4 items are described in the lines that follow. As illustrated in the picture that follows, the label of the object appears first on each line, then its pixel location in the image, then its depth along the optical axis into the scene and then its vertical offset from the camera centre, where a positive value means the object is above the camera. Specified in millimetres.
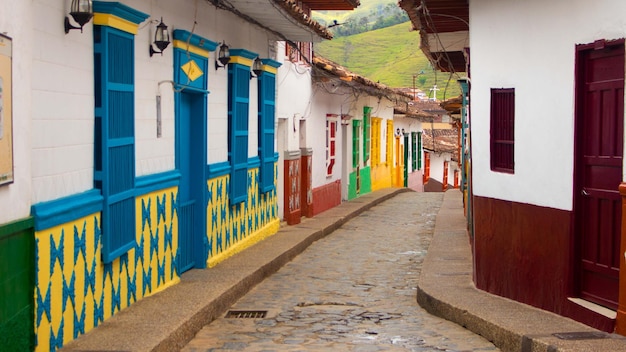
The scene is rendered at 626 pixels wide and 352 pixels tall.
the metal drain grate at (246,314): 9565 -1844
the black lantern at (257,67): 13938 +931
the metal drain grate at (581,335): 7176 -1547
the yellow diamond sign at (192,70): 10422 +678
